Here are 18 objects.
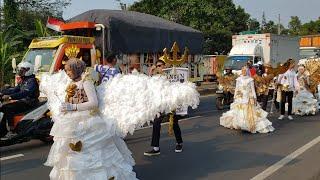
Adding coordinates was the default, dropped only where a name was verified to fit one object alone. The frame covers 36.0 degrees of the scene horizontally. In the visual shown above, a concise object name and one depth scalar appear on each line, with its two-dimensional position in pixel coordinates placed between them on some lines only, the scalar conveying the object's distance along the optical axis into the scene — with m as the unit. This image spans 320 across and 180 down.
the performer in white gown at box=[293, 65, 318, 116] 16.19
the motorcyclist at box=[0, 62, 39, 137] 9.16
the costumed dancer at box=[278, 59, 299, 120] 14.49
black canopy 15.17
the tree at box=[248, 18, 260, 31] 54.70
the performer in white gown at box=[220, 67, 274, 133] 11.93
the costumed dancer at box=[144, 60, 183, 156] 8.75
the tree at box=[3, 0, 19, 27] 26.55
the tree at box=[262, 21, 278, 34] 71.04
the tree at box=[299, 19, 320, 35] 73.06
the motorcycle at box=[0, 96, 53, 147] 8.98
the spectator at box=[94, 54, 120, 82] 8.61
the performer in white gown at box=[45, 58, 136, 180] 5.78
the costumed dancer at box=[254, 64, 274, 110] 15.39
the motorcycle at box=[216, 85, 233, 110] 17.45
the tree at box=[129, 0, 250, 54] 37.78
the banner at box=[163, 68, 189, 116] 9.92
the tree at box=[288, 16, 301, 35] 78.62
